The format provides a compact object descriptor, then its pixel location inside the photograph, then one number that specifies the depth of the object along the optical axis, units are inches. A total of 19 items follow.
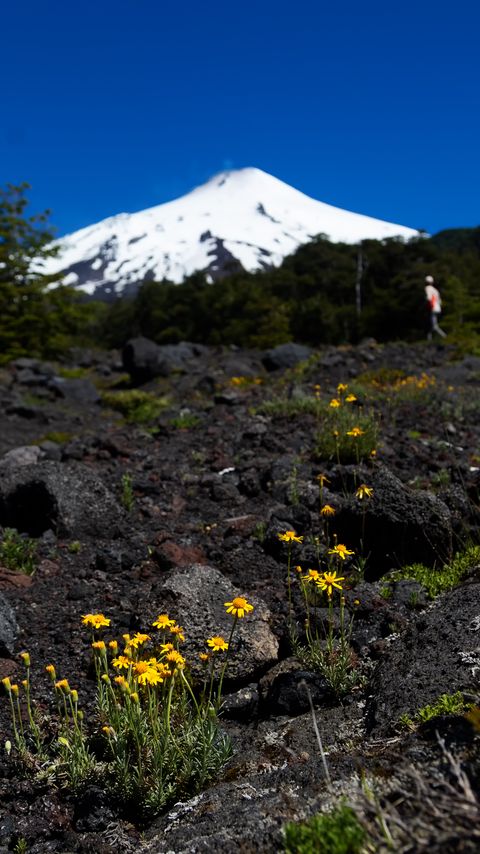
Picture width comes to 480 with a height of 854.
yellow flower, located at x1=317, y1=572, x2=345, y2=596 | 121.4
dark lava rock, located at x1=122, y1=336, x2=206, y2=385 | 645.9
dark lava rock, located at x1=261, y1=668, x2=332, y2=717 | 124.6
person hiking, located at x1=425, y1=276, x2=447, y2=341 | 754.8
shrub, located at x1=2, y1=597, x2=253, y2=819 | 104.0
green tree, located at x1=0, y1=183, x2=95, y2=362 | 713.6
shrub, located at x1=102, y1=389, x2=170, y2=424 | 432.8
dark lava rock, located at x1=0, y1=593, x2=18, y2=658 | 141.6
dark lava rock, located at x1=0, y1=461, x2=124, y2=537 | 210.7
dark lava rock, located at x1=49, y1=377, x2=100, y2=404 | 553.9
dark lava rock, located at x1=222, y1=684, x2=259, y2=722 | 129.5
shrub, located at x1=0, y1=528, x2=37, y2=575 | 184.2
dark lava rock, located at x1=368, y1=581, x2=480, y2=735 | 106.8
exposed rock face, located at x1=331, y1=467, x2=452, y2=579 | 176.2
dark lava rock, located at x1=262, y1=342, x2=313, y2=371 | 603.8
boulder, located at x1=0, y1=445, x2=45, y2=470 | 284.2
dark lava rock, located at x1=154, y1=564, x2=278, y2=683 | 136.1
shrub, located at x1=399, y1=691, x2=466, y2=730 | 99.0
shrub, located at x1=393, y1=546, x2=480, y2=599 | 158.7
